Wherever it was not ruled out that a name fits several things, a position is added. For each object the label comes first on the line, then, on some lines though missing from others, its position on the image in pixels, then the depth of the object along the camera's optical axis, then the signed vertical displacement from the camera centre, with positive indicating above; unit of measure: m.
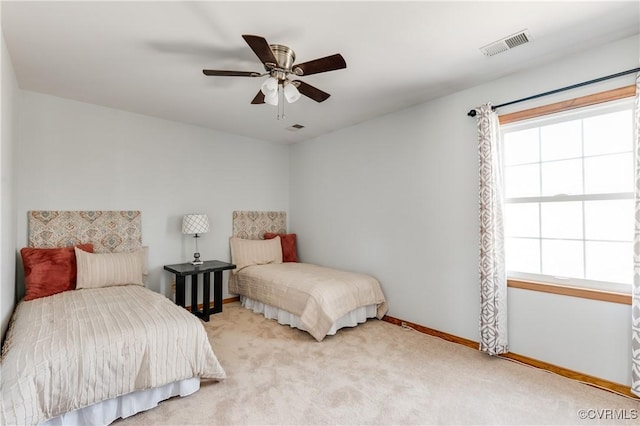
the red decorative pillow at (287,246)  4.76 -0.53
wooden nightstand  3.58 -0.86
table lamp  3.78 -0.15
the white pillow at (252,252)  4.37 -0.58
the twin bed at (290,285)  3.15 -0.86
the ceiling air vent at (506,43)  2.11 +1.23
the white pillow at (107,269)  3.02 -0.58
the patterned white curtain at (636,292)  2.01 -0.55
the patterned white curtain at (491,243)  2.65 -0.29
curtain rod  2.14 +0.97
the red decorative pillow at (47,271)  2.75 -0.54
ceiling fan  1.91 +0.98
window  2.25 +0.12
